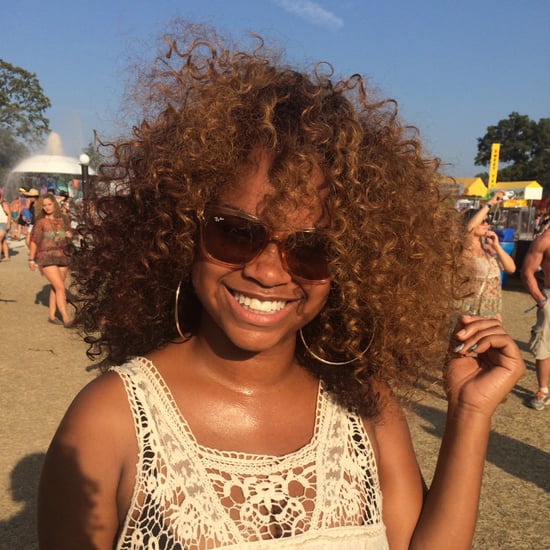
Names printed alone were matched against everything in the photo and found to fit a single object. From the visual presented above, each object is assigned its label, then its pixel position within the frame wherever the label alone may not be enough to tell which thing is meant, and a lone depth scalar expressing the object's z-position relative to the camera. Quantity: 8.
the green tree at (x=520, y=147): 62.59
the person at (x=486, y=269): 6.50
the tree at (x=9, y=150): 46.37
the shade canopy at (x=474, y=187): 21.72
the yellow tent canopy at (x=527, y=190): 22.81
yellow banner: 22.81
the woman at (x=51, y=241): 8.37
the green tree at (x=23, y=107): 47.28
